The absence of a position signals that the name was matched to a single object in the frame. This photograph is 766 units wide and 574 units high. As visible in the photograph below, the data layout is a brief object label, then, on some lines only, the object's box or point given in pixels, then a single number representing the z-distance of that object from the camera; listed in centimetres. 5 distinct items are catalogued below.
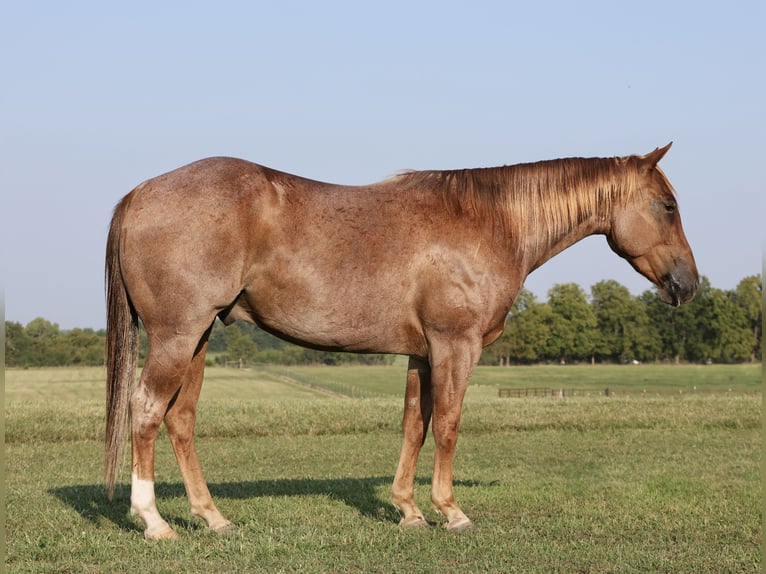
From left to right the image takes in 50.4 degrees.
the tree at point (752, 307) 9889
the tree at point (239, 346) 9956
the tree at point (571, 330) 10656
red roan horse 626
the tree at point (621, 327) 10444
